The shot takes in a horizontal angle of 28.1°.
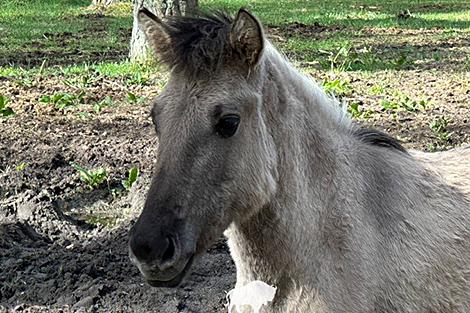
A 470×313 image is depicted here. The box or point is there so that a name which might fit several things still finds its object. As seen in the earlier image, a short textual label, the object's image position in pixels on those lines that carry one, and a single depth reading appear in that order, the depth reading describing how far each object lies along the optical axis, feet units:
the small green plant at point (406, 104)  29.04
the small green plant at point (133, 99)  30.32
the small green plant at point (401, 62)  36.99
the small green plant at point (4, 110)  28.25
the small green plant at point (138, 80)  32.89
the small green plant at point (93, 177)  23.61
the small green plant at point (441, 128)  25.53
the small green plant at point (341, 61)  35.86
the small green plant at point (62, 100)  29.78
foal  11.12
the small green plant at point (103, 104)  29.25
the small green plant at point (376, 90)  31.45
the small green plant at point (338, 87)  29.88
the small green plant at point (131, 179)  22.82
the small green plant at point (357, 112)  27.53
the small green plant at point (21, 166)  24.31
